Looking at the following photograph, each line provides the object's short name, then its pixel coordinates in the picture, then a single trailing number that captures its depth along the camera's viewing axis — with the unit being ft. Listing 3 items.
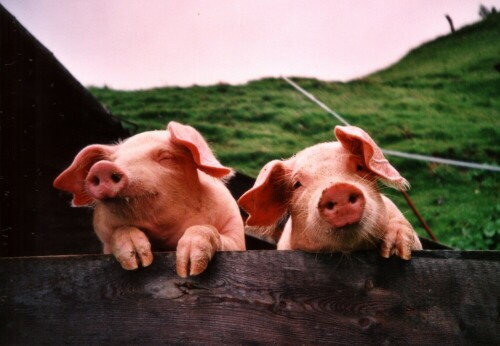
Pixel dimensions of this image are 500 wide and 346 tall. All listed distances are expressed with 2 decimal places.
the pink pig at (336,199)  5.89
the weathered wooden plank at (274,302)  5.53
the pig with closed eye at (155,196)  6.22
